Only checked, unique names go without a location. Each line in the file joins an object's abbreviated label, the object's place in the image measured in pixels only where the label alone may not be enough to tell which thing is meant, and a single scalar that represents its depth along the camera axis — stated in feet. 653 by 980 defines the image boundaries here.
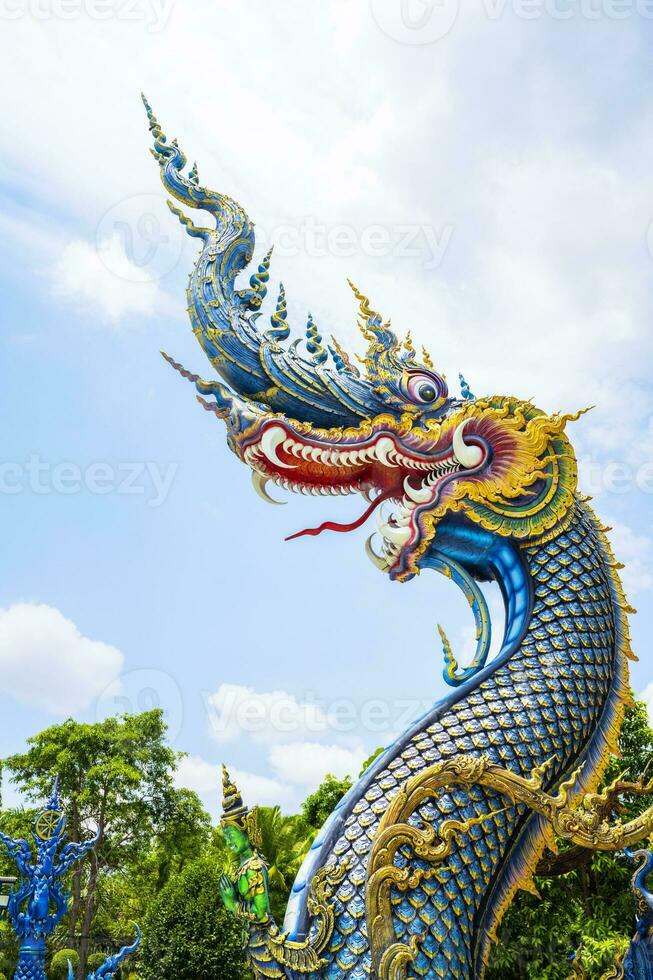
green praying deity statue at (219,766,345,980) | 13.98
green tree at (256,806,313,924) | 42.37
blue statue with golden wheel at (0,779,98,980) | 16.89
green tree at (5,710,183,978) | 57.72
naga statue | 14.84
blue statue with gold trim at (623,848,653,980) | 15.03
